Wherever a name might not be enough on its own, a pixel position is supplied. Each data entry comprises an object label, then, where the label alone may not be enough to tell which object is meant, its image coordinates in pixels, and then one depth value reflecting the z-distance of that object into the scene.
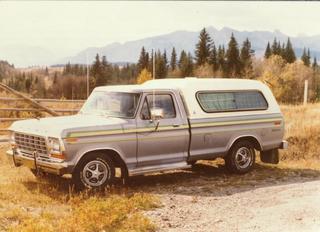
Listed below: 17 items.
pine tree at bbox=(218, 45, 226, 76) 101.23
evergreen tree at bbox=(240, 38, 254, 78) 97.06
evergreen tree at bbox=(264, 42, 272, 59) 125.21
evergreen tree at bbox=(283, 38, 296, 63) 118.88
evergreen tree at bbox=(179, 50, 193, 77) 100.44
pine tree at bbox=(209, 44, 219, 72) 100.81
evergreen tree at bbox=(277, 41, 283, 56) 121.36
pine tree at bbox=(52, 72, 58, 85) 161.12
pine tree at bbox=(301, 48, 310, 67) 139.75
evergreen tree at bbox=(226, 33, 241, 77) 101.62
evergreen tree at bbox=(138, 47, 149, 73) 96.38
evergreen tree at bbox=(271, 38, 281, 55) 122.54
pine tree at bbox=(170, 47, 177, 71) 128.38
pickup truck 8.60
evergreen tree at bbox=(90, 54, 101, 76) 104.73
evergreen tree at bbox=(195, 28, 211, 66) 99.69
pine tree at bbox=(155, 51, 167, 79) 92.12
